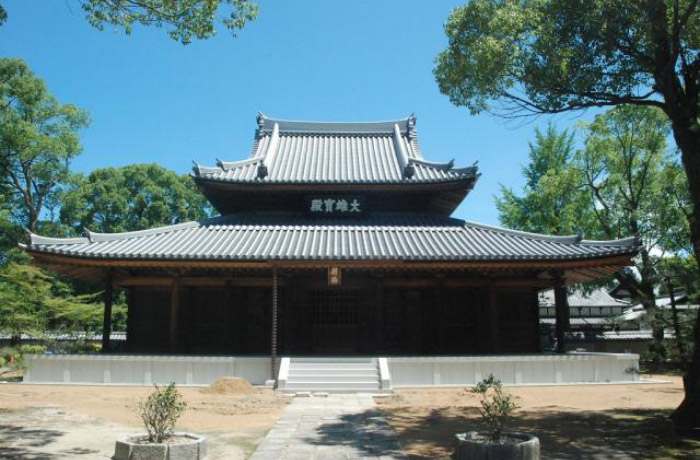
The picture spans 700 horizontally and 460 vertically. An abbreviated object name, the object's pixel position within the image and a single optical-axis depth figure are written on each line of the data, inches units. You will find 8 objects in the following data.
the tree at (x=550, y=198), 1133.1
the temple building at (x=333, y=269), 668.7
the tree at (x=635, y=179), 990.4
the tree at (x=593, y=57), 356.2
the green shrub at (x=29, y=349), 484.3
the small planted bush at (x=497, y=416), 271.1
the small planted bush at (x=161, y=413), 283.4
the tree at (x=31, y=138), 1194.0
